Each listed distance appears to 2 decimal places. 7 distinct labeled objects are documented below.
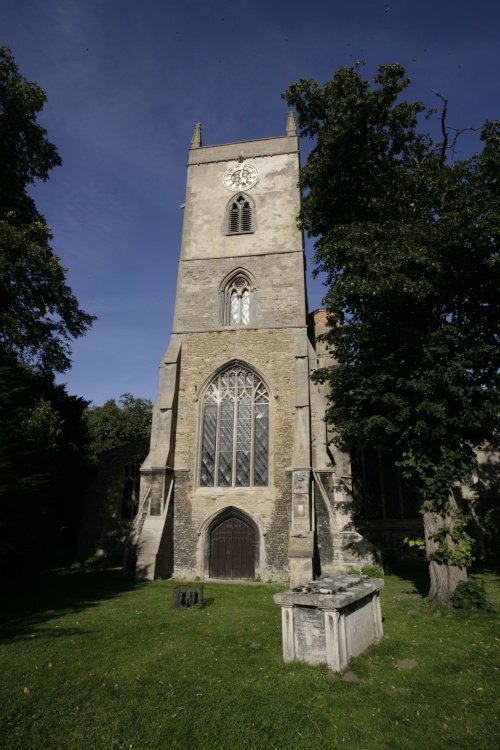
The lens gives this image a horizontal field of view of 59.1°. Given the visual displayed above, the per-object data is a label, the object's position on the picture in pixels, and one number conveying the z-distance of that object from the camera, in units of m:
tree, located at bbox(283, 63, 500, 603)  9.84
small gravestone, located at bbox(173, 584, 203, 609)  10.00
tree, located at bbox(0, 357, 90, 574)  10.32
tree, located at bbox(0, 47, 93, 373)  13.83
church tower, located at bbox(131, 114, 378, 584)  14.48
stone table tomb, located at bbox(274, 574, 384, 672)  5.83
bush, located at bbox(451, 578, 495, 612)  9.05
